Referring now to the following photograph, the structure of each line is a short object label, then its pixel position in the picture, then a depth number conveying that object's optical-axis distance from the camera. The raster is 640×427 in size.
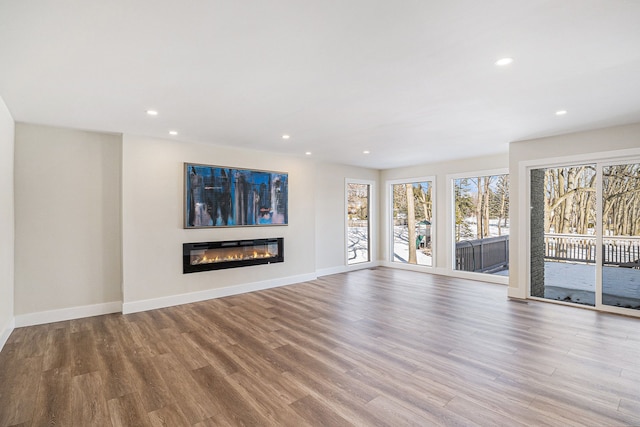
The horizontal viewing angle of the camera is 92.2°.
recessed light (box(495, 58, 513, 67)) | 2.34
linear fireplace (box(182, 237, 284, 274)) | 4.94
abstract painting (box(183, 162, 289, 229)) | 4.96
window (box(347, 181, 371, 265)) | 7.67
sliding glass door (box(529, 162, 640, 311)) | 4.22
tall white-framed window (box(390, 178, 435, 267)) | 7.38
